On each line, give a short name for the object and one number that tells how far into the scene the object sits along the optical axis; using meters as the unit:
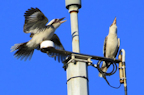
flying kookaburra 22.94
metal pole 15.20
